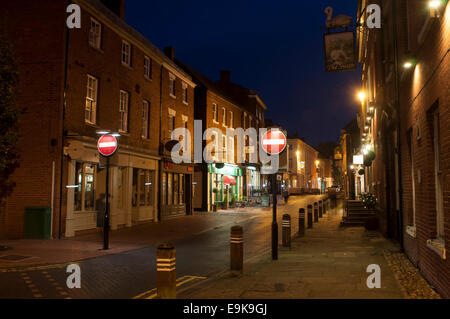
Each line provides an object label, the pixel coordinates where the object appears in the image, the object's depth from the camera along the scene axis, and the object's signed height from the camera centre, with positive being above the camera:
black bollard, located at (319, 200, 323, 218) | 24.99 -1.24
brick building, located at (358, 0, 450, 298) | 6.00 +1.33
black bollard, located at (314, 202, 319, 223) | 22.19 -1.30
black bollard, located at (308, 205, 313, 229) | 18.94 -1.25
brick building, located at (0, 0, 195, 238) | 15.24 +3.30
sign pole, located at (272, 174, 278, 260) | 10.74 -1.14
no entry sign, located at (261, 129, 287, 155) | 11.20 +1.39
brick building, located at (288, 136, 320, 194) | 77.51 +5.07
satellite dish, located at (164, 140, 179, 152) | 23.55 +2.71
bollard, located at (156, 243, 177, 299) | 5.63 -1.15
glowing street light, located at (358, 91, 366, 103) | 27.11 +6.61
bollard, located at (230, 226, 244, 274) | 8.99 -1.32
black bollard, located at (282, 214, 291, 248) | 12.62 -1.26
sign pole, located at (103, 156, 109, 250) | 12.84 -1.09
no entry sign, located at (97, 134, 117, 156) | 12.74 +1.44
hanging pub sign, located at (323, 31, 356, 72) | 12.39 +4.32
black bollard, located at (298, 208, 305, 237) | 16.26 -1.28
